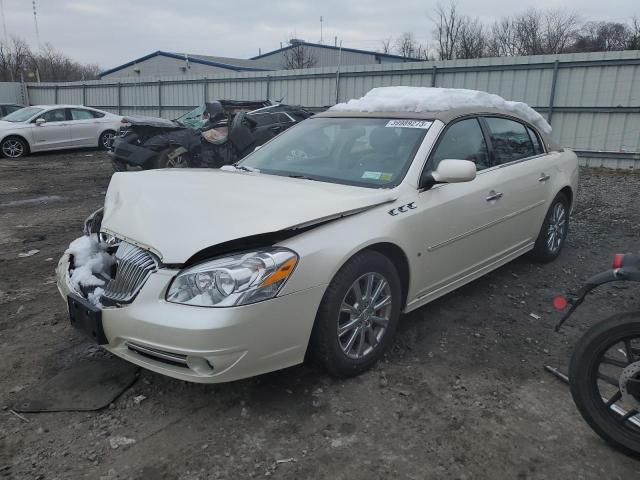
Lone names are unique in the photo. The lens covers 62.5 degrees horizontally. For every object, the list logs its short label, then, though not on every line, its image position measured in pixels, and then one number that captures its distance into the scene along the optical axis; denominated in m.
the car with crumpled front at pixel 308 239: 2.57
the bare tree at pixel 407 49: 43.06
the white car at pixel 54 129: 13.98
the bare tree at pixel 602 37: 33.38
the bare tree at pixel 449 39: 35.81
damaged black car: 9.14
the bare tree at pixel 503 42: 36.25
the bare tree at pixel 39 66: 42.30
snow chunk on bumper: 2.95
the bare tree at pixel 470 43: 35.62
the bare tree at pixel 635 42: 19.08
